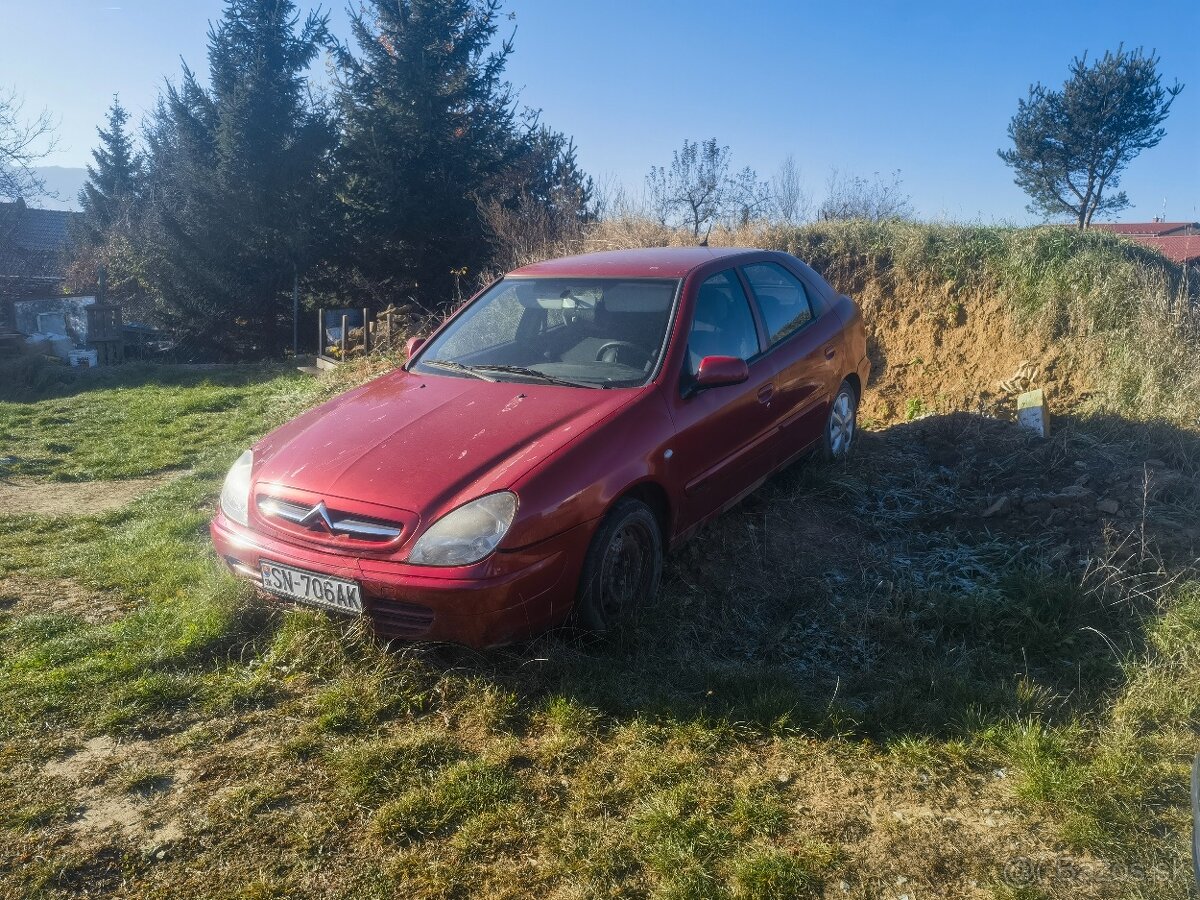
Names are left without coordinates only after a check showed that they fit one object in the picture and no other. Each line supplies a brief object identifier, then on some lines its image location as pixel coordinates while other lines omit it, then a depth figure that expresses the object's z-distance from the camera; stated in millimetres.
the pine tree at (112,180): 35438
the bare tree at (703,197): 15109
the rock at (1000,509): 5238
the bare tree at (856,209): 16656
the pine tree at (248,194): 19656
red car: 3426
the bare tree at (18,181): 24547
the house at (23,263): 24947
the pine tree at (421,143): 18641
